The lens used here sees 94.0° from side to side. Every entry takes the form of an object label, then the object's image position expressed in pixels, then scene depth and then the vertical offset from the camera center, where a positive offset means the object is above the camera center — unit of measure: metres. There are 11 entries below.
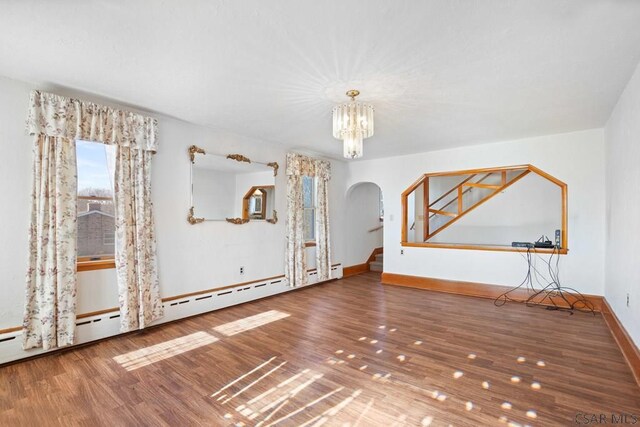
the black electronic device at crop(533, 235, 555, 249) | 4.48 -0.46
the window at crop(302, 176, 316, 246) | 5.81 +0.12
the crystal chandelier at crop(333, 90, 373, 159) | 2.88 +0.89
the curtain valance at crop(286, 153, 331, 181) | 5.33 +0.91
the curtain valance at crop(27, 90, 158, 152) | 2.77 +0.95
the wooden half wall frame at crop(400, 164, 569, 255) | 4.45 +0.28
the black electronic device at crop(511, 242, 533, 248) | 4.65 -0.49
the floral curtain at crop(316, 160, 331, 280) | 5.88 -0.22
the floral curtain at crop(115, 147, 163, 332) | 3.26 -0.32
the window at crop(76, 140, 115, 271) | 3.08 +0.08
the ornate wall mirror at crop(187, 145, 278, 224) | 4.08 +0.39
